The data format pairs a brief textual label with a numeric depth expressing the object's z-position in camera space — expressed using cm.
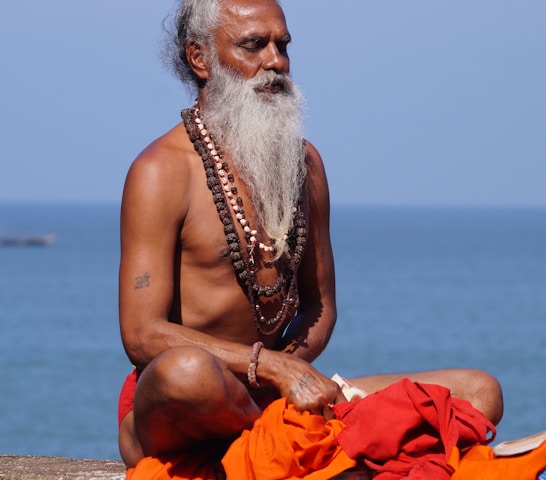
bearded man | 959
